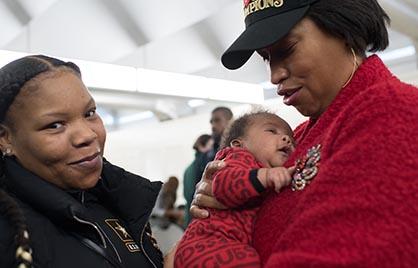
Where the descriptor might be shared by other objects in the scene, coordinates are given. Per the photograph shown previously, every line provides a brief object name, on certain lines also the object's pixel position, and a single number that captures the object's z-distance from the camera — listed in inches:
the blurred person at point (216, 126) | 154.3
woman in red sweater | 34.1
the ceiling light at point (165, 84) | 191.6
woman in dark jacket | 45.3
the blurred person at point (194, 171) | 160.9
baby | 44.8
